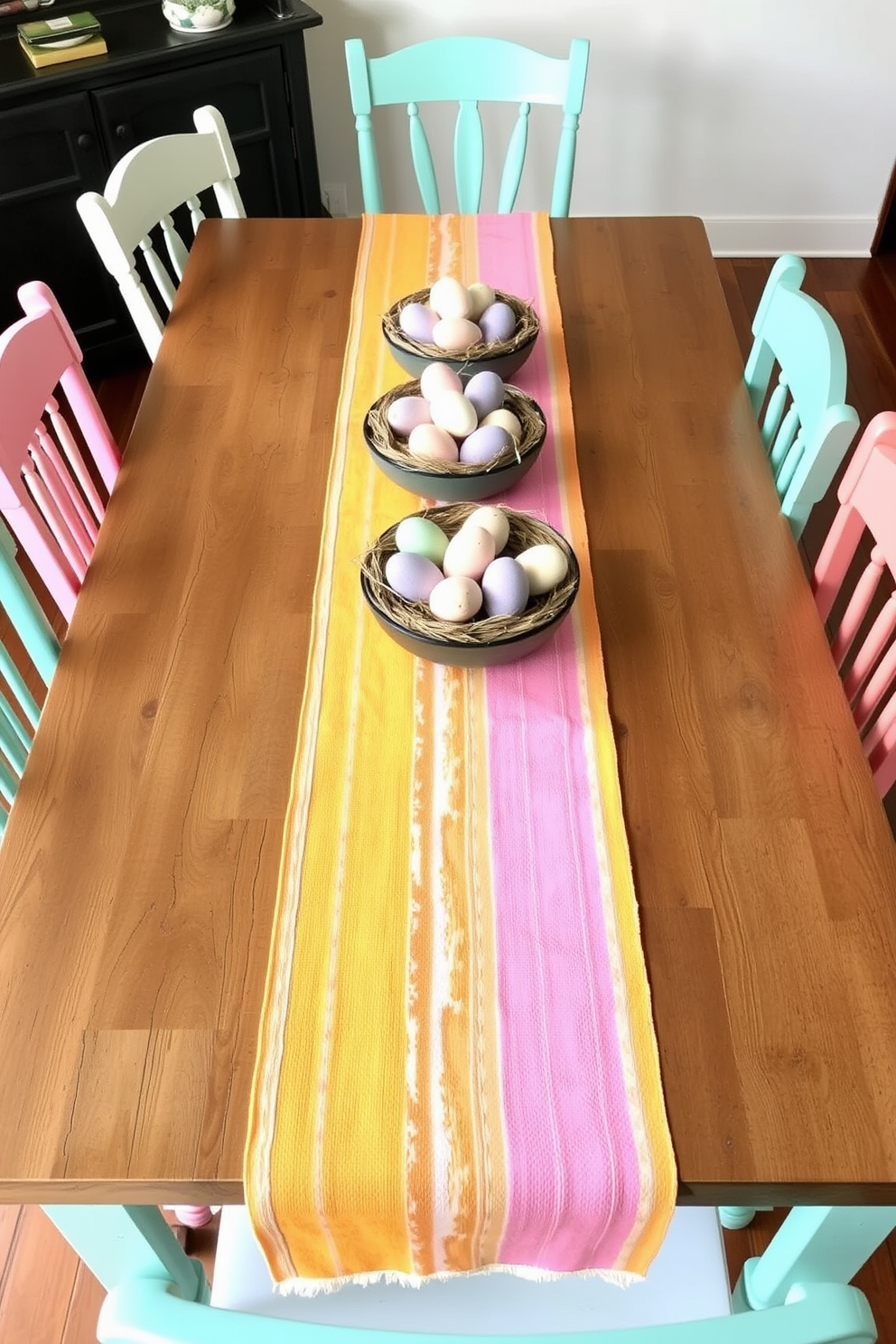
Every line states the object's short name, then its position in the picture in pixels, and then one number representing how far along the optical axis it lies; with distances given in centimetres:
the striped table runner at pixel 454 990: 79
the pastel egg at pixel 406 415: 129
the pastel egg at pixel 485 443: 125
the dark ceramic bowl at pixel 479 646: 107
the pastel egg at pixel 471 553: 109
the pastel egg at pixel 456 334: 141
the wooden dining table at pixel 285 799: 82
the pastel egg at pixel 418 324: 145
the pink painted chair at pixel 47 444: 124
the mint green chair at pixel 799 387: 123
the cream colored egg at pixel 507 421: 129
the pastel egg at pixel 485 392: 130
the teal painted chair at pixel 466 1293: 94
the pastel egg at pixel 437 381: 131
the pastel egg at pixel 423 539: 112
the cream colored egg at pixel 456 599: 106
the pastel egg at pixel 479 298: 145
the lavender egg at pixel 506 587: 107
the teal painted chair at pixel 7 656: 118
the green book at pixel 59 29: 233
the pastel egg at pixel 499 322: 143
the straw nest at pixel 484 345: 142
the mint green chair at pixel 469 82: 194
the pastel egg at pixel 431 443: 125
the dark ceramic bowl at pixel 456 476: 126
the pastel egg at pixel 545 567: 110
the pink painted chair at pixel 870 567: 113
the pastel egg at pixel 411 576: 109
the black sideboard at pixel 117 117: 233
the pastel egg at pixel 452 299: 143
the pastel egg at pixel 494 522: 113
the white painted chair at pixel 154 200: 158
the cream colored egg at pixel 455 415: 127
